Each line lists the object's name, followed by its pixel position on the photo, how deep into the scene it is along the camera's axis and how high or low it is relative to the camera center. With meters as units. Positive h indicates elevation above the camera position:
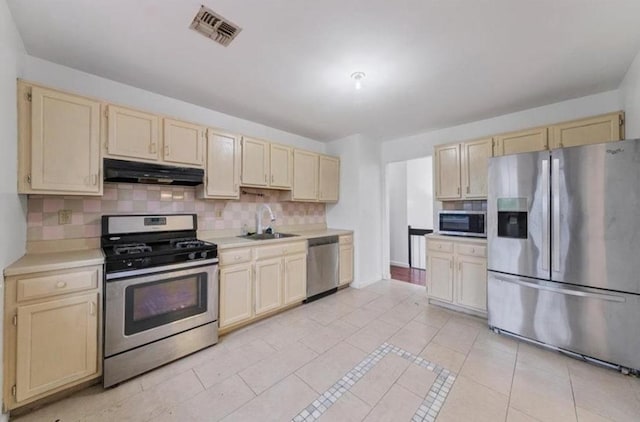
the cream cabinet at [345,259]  3.91 -0.79
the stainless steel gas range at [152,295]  1.84 -0.72
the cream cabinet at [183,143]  2.40 +0.70
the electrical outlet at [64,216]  2.08 -0.05
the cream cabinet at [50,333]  1.51 -0.82
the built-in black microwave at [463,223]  3.11 -0.15
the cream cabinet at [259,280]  2.56 -0.82
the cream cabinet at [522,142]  2.75 +0.84
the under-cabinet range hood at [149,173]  2.08 +0.35
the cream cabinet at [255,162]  3.02 +0.64
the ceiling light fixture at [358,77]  2.25 +1.28
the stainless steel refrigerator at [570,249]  1.96 -0.33
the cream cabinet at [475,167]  3.10 +0.59
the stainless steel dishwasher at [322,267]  3.44 -0.82
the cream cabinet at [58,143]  1.75 +0.52
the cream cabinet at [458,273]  2.92 -0.78
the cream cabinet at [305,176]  3.63 +0.55
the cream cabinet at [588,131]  2.38 +0.85
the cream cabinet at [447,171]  3.34 +0.57
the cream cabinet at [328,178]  4.01 +0.57
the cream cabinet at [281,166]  3.33 +0.63
